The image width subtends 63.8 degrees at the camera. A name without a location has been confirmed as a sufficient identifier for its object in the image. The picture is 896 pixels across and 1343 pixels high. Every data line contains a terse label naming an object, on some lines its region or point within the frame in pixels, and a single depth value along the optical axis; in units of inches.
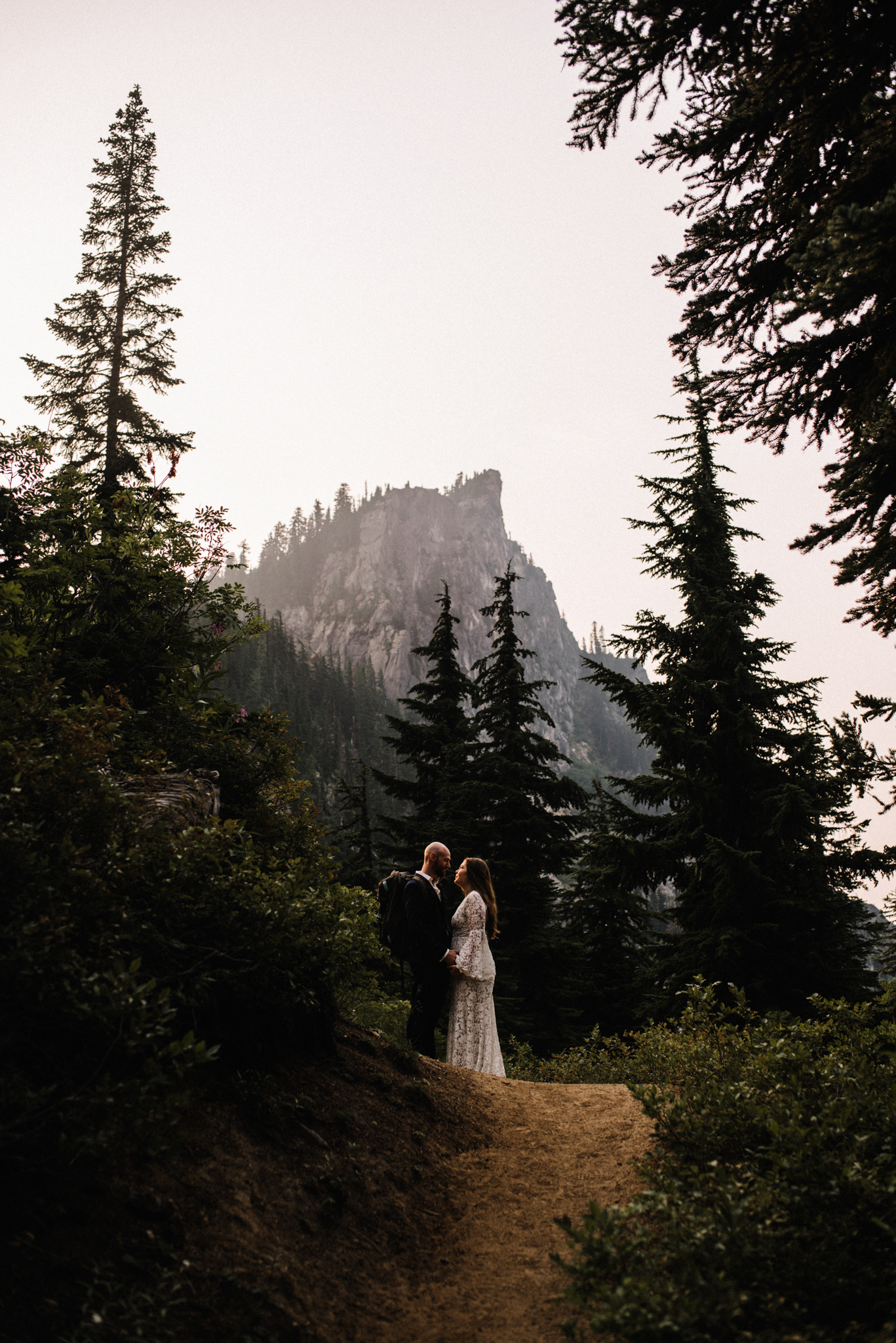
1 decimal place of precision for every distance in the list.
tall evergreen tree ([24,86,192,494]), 669.3
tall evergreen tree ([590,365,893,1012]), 457.4
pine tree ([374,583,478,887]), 699.4
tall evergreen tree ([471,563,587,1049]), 630.5
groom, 271.6
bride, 286.7
